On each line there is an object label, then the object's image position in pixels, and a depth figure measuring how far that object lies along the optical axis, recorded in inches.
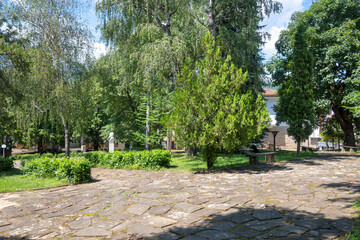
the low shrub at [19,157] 887.1
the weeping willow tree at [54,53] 596.4
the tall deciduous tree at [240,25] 613.9
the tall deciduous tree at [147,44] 583.2
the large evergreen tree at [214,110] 393.7
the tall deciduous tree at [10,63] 469.4
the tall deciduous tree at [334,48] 799.7
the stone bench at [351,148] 860.6
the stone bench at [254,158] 516.4
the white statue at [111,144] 670.8
